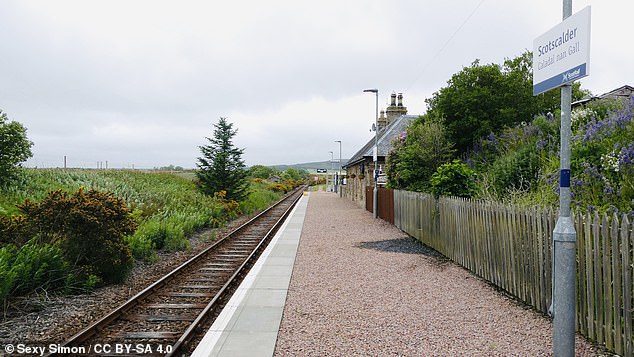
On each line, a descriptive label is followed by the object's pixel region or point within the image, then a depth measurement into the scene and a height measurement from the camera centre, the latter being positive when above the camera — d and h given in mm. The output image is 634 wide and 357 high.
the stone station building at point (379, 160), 28645 +1465
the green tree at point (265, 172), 101712 +2304
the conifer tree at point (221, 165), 24969 +909
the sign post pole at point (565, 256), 4082 -695
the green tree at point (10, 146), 16109 +1289
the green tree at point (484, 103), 18844 +3438
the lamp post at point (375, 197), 21938 -801
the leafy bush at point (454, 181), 11570 +3
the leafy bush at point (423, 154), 17406 +1101
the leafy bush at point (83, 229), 8203 -907
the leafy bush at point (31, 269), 6488 -1419
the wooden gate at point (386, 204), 19320 -1083
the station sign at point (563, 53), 3729 +1175
